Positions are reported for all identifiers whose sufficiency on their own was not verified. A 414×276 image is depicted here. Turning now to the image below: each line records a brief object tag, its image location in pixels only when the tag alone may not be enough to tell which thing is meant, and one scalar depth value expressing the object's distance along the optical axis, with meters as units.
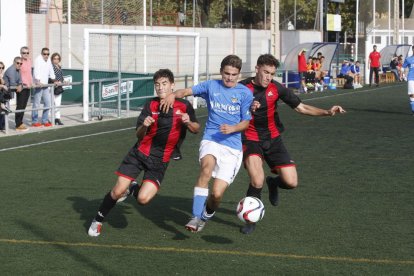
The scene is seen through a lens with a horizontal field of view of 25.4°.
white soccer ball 8.76
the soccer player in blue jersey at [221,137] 8.81
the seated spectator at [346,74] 38.62
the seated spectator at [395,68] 47.03
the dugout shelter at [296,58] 37.00
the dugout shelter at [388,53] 49.78
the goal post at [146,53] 25.59
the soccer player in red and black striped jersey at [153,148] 8.87
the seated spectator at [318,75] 36.38
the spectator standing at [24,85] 20.20
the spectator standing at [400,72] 47.02
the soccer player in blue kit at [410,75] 22.91
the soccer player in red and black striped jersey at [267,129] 9.32
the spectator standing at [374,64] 40.84
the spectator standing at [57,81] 21.55
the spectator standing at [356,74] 39.50
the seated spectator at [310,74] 35.81
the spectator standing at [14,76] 20.09
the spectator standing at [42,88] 20.84
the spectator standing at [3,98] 19.03
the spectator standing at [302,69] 35.50
